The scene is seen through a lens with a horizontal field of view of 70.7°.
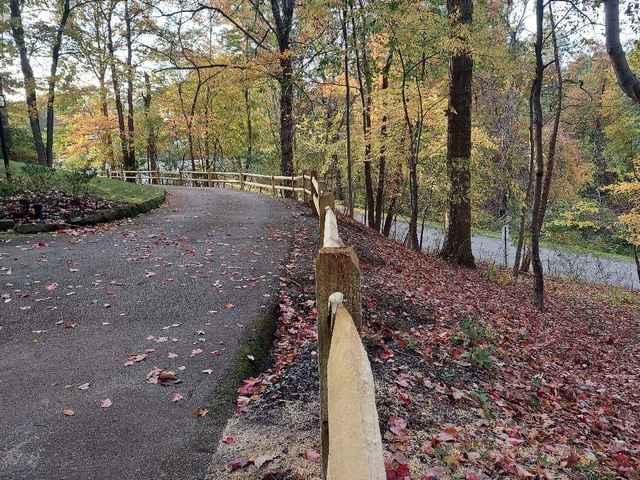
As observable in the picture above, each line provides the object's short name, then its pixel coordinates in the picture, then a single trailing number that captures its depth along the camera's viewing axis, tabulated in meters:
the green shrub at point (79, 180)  10.62
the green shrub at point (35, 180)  10.88
